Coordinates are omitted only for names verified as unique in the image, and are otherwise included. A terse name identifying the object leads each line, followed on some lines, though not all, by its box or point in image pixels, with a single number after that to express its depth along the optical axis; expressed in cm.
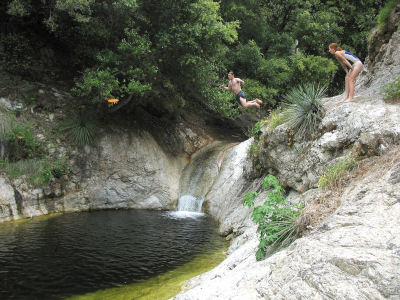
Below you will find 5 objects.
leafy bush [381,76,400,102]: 721
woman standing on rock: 781
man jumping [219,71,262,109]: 1052
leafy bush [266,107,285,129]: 969
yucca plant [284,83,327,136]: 830
